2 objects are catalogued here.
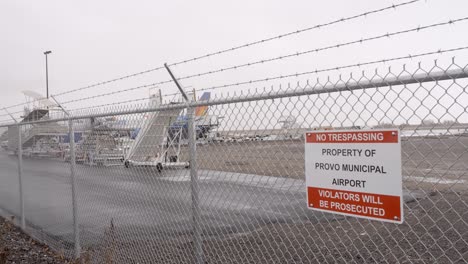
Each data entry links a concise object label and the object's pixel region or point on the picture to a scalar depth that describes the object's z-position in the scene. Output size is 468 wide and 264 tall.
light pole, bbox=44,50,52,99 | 50.04
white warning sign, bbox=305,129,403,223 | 2.50
